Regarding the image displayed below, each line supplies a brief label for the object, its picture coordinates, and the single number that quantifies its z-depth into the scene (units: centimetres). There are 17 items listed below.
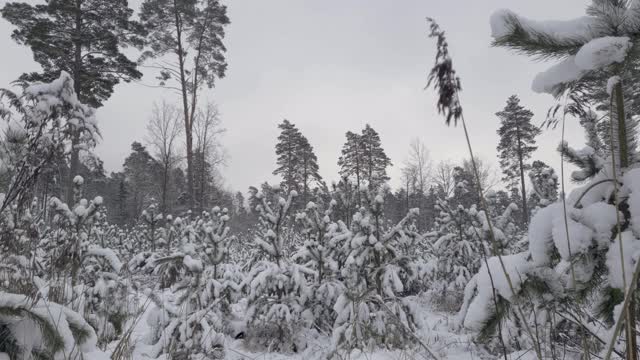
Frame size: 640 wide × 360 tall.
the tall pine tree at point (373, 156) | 3569
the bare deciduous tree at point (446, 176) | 3842
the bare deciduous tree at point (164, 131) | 2264
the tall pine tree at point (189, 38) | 1478
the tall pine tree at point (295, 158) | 3475
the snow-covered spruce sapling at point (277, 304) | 566
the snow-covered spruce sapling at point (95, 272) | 397
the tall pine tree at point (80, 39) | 1121
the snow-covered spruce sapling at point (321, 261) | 600
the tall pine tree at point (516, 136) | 2894
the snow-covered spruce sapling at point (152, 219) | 1256
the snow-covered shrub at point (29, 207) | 151
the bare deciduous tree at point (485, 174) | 3391
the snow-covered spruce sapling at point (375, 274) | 503
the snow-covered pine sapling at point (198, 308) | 424
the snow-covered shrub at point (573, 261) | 151
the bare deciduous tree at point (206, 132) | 2345
